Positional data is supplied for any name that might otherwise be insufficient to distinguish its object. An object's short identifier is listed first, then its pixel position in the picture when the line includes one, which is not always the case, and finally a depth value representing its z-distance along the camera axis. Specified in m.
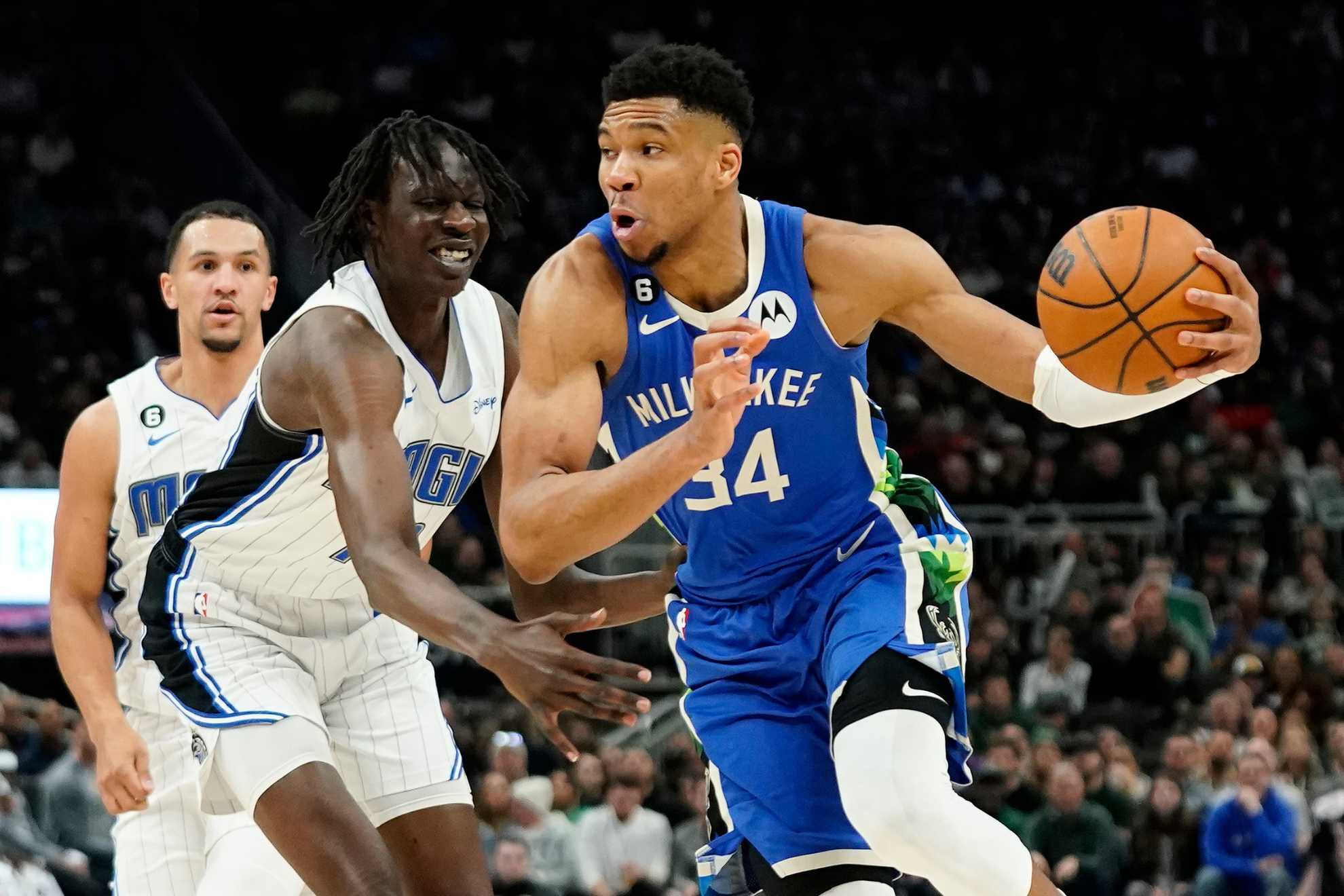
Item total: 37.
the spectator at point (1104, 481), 13.33
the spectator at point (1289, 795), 10.05
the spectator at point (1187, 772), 10.41
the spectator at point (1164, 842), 10.14
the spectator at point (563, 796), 10.45
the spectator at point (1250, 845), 9.84
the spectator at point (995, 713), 11.24
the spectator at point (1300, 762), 10.50
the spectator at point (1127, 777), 10.53
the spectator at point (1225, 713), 11.01
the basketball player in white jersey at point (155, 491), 4.98
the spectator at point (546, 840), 10.05
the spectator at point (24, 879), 8.77
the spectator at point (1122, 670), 11.70
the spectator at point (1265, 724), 10.86
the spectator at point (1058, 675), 11.76
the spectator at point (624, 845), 10.05
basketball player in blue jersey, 4.03
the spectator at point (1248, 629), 12.27
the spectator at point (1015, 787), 10.25
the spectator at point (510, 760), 10.44
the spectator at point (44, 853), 9.16
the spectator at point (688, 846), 10.17
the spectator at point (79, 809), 9.92
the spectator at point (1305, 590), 12.51
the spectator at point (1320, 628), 12.16
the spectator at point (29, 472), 12.30
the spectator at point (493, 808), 10.11
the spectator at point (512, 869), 9.84
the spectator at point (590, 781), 10.59
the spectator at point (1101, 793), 10.33
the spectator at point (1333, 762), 10.41
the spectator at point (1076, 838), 9.95
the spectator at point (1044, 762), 10.52
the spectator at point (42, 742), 10.48
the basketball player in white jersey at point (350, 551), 4.21
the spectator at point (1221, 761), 10.49
